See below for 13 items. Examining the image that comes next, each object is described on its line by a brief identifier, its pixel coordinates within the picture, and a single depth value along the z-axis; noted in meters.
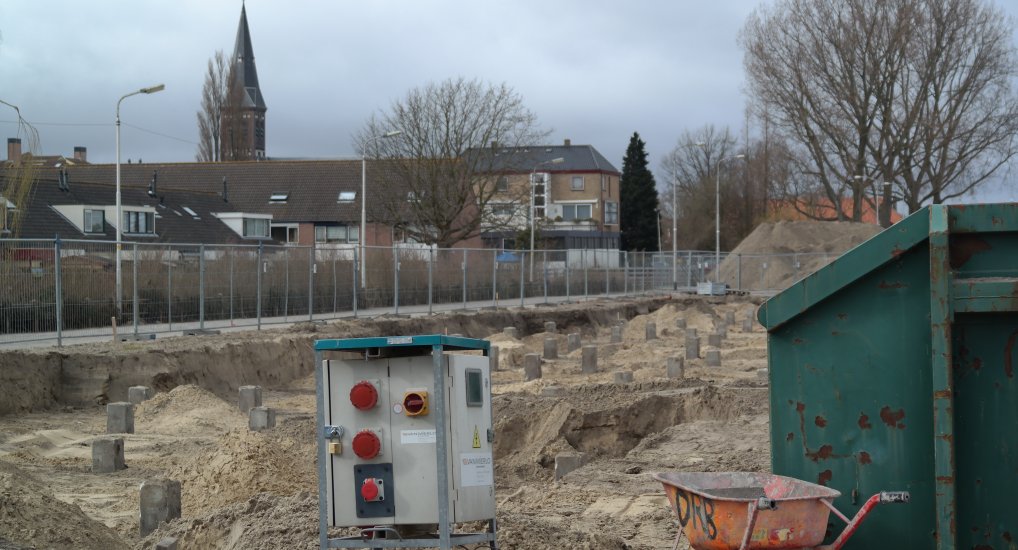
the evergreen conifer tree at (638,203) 95.56
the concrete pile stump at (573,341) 27.33
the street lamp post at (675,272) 55.34
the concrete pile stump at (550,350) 25.12
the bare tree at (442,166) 49.75
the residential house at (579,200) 81.69
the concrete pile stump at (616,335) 30.16
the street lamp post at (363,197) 41.56
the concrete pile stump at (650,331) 30.77
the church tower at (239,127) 91.44
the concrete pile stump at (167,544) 7.52
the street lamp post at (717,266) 58.59
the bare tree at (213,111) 92.31
